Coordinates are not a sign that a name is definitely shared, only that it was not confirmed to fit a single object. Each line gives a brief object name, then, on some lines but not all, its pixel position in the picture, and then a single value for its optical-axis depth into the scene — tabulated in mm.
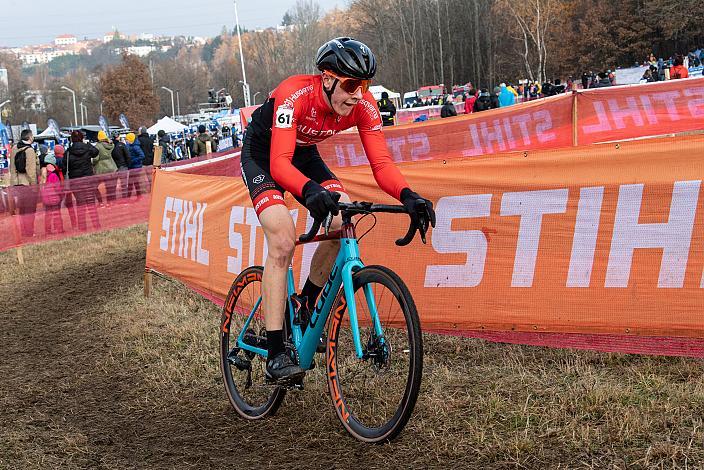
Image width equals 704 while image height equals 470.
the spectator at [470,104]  25841
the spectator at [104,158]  17906
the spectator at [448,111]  20108
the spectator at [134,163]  16250
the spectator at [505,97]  23141
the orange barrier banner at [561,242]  4633
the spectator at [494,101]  22984
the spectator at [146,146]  20609
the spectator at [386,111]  22891
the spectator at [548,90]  33906
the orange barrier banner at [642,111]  12266
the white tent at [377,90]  50725
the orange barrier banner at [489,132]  12141
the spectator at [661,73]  30156
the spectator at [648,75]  30648
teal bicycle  3820
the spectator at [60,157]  17584
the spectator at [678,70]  20281
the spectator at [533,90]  43281
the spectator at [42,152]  22256
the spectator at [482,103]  22641
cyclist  4176
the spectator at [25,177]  13906
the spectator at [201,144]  25094
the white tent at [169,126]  53816
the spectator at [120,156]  18484
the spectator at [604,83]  26948
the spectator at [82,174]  14977
